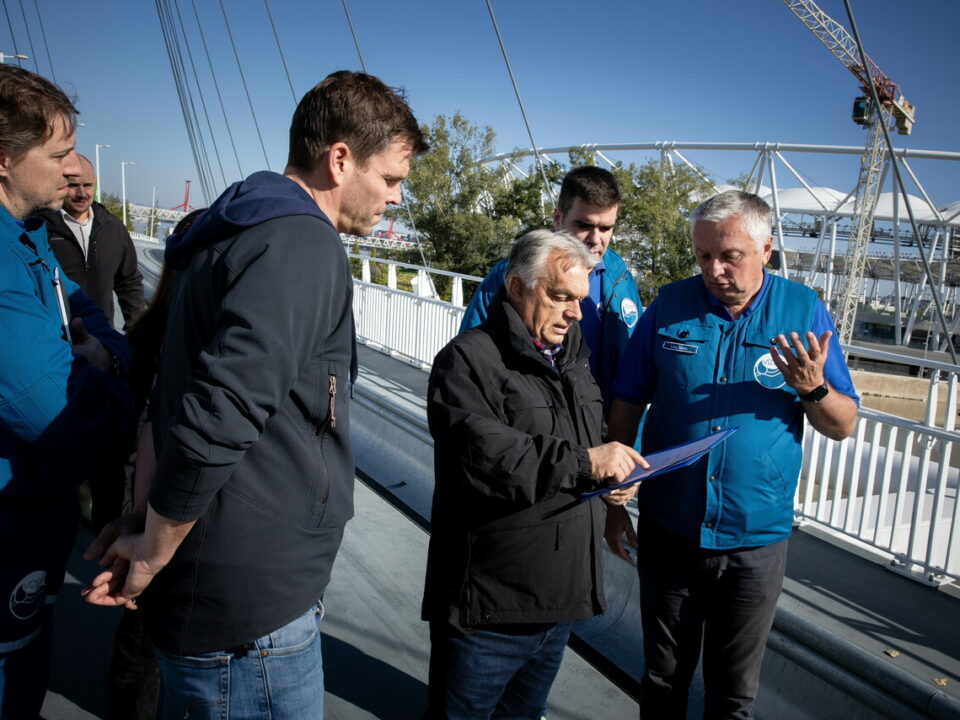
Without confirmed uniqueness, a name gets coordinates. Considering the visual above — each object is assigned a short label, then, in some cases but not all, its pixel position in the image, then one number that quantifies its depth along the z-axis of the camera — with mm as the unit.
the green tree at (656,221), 30891
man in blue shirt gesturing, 2236
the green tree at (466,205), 37031
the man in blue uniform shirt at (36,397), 1466
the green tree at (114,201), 60366
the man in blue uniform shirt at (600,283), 2898
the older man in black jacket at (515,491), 1853
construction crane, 53094
